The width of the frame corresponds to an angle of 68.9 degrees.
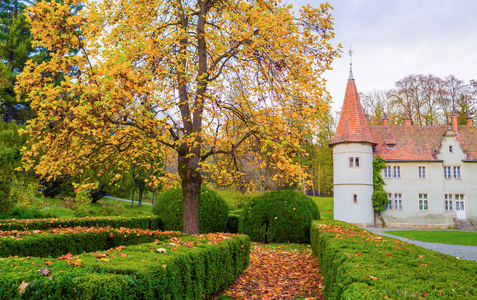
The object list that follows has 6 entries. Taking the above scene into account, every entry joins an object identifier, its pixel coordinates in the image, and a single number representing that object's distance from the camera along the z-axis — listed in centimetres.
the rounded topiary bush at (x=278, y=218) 1222
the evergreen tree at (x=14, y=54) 2469
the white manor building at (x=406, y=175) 2531
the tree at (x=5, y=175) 1092
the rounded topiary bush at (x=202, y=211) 1264
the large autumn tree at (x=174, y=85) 609
